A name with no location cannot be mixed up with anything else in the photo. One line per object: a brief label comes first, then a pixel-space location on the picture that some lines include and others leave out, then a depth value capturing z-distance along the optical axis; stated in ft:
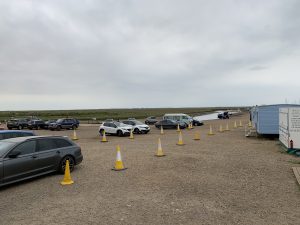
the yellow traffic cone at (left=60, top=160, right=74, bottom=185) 22.72
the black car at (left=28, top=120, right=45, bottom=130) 102.65
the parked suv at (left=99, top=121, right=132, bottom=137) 68.52
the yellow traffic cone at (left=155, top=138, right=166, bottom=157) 35.31
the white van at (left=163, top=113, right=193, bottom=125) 94.71
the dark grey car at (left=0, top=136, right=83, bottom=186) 21.55
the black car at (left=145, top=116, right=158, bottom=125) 121.06
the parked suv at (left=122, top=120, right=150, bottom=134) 74.57
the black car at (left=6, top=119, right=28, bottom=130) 105.96
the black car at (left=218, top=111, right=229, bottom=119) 162.11
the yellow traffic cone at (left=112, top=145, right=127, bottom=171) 27.71
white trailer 37.08
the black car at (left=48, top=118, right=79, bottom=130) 94.84
